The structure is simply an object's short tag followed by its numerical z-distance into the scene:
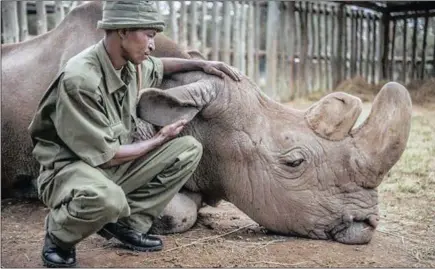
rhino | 3.86
